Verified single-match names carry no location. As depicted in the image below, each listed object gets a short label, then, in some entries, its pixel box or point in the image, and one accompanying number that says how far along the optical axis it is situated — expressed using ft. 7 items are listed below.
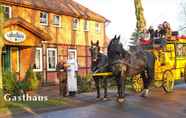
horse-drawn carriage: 43.90
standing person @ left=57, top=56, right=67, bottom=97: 42.02
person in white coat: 41.57
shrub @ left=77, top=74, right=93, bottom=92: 47.24
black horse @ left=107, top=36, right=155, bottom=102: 35.89
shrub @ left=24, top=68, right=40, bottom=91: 43.83
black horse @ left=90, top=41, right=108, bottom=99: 37.53
